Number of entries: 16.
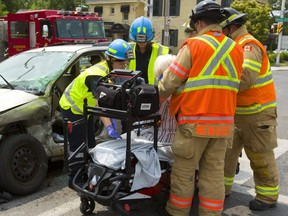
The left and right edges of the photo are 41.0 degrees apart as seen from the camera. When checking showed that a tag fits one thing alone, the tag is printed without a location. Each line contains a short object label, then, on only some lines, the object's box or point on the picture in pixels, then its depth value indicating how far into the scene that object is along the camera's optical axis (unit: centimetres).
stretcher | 304
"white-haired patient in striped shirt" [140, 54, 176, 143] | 377
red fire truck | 1288
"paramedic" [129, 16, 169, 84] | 437
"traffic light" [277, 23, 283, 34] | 2853
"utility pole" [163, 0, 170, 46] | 2338
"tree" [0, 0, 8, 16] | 2534
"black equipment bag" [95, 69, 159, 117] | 298
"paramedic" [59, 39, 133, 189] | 362
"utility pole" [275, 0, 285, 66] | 2972
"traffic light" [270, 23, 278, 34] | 2846
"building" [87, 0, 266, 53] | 3809
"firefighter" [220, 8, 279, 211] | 360
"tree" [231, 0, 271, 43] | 3225
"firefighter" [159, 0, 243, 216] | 305
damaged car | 405
